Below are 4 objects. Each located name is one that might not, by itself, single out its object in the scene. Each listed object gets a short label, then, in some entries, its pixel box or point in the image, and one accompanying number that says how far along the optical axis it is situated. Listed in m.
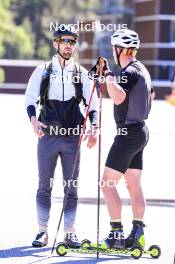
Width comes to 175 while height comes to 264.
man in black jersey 14.09
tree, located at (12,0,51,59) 160.00
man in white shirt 14.82
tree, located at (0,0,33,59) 123.94
